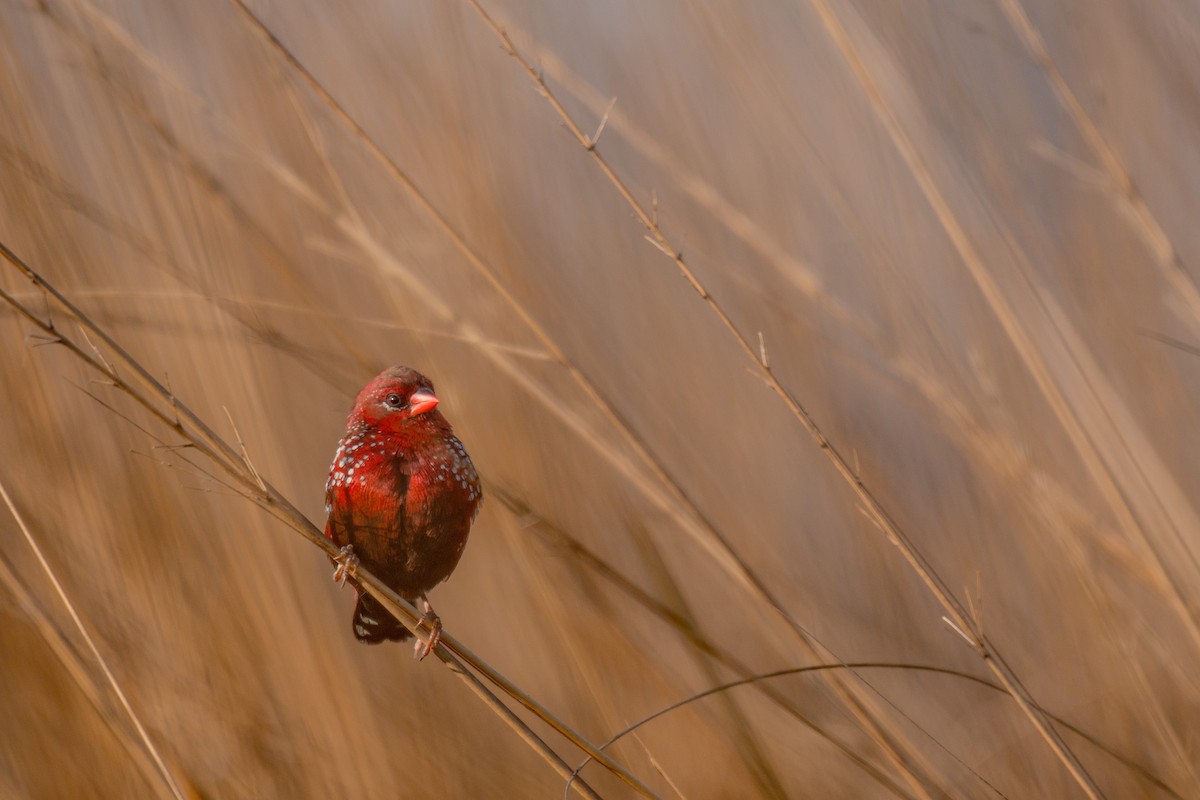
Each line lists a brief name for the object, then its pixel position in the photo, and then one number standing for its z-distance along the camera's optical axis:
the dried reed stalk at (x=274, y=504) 6.07
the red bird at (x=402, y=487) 6.17
